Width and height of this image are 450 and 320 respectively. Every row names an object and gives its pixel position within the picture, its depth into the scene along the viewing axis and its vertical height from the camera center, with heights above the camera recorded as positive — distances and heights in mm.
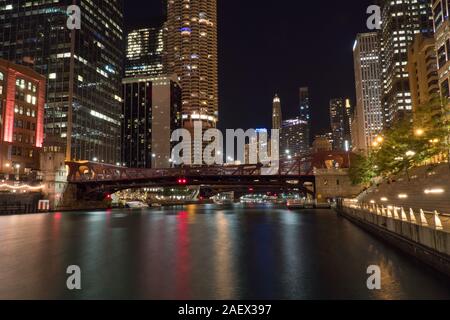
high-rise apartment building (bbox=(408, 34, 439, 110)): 151750 +53616
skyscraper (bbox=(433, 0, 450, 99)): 85669 +35772
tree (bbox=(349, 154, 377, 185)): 82812 +6710
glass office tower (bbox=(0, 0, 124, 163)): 159125 +60721
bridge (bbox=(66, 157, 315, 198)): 104125 +6580
